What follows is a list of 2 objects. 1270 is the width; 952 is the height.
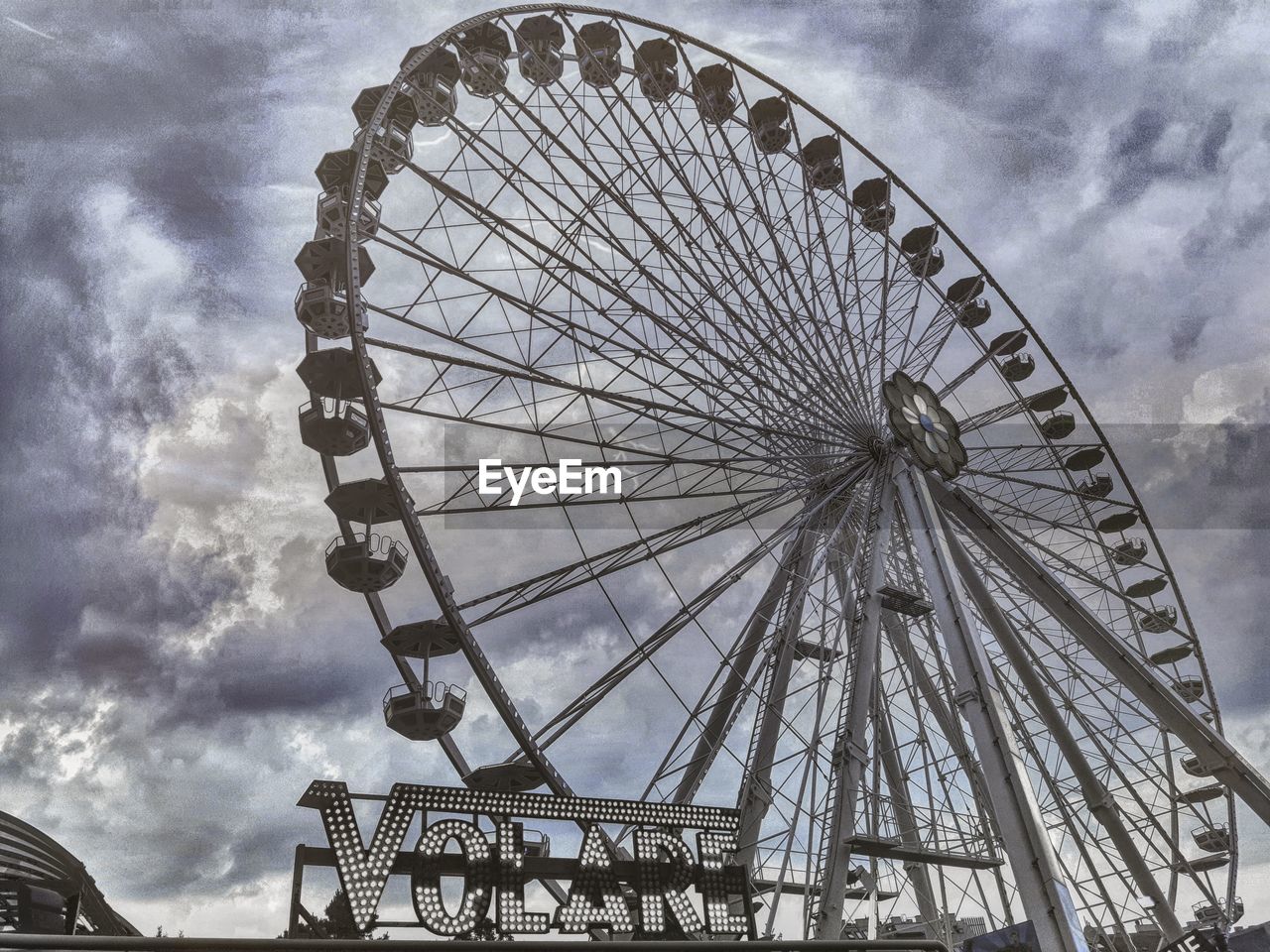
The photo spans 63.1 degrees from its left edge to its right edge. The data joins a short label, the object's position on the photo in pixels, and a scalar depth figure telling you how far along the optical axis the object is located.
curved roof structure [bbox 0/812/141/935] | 12.85
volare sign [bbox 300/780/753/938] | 11.36
